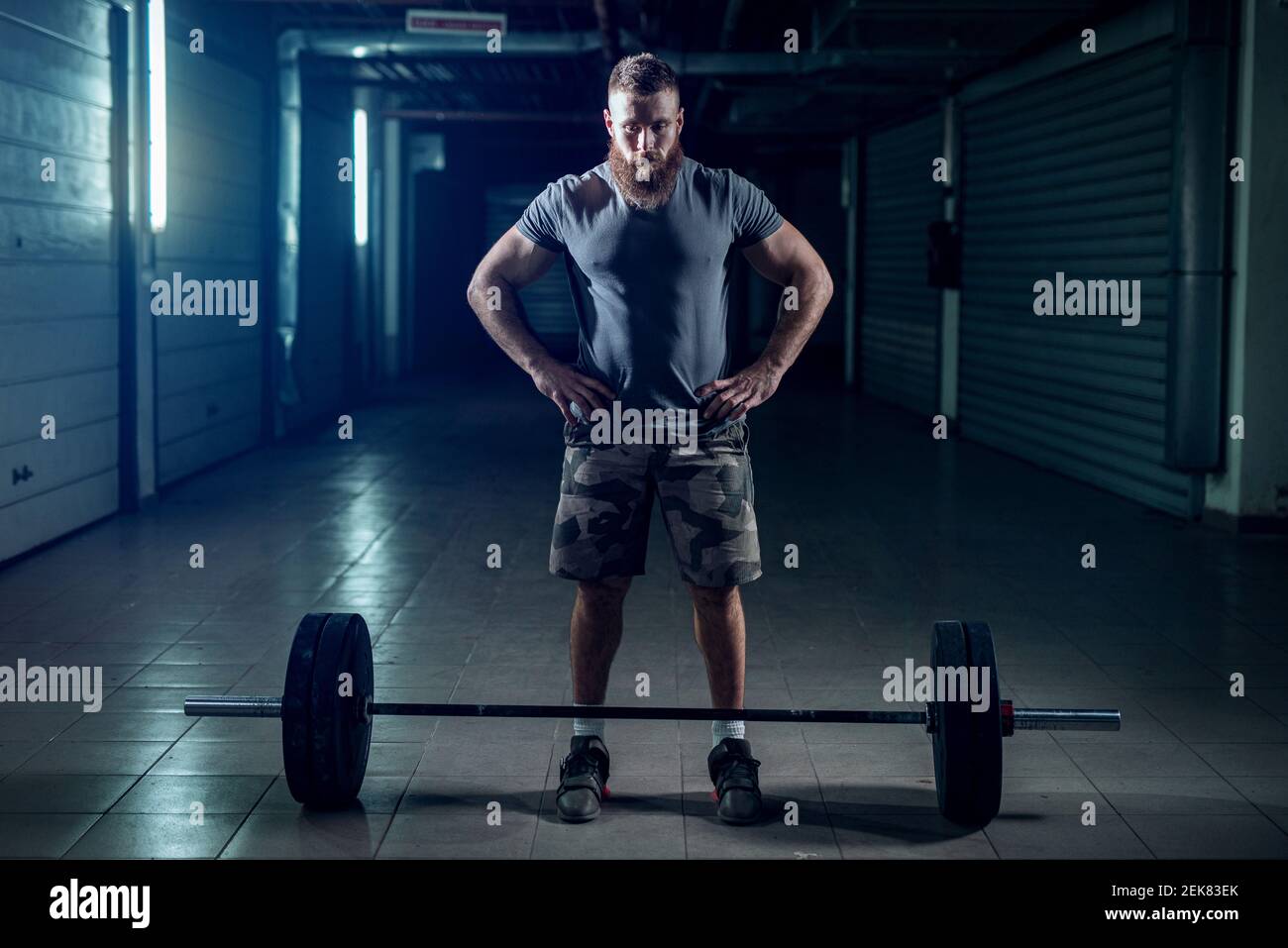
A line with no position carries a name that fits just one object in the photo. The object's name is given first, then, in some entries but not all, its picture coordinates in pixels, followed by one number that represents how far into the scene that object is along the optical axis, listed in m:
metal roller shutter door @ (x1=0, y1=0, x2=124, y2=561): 6.80
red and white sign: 11.23
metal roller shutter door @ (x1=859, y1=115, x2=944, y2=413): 13.73
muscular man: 3.47
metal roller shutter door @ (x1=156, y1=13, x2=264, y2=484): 9.34
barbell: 3.33
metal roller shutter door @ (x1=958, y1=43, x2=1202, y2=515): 8.70
